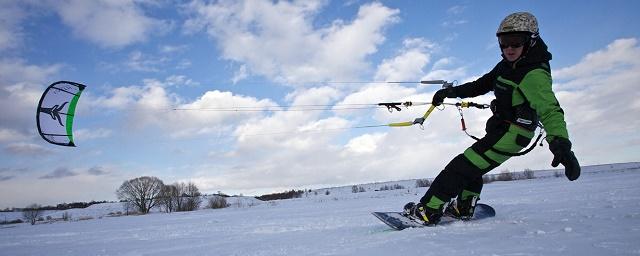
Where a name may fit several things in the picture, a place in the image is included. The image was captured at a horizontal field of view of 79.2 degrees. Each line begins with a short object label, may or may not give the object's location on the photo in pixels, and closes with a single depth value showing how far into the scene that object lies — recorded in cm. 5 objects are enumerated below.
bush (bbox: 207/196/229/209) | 4317
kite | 980
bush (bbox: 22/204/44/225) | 4871
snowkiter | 296
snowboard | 409
